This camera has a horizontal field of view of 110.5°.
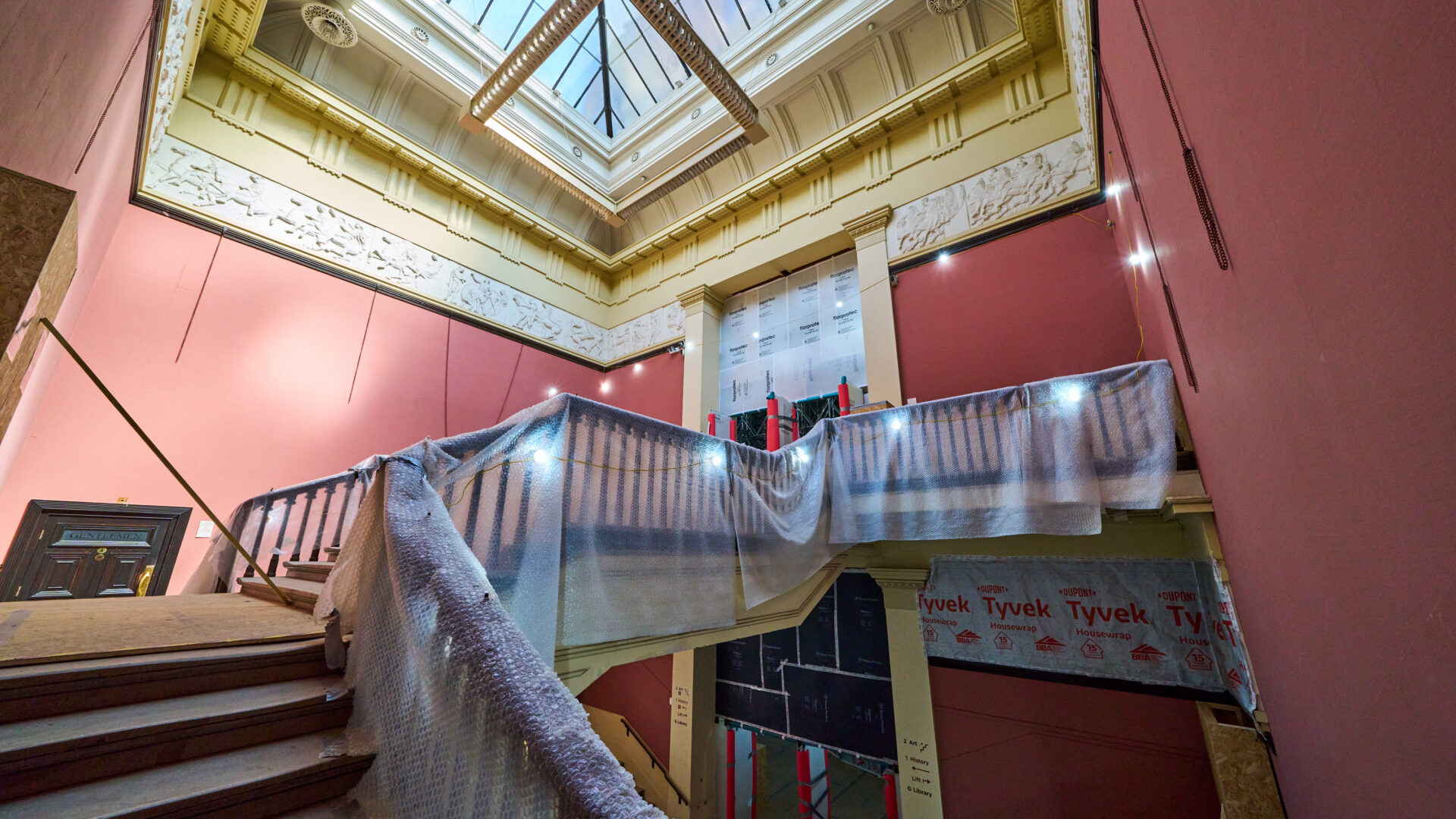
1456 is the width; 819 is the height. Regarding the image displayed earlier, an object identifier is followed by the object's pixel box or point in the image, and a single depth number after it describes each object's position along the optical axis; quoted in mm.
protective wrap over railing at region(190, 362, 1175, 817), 936
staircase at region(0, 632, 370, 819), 1005
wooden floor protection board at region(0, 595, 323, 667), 1391
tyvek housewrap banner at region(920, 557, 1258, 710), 3037
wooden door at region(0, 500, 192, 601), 3184
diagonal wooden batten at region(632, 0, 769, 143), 3584
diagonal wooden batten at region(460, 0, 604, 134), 3553
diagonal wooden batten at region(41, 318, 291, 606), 1308
